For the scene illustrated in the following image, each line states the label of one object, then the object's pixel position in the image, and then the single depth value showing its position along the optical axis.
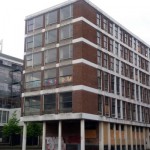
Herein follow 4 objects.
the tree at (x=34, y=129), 41.51
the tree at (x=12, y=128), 43.05
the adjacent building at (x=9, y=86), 52.13
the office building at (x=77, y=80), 28.02
